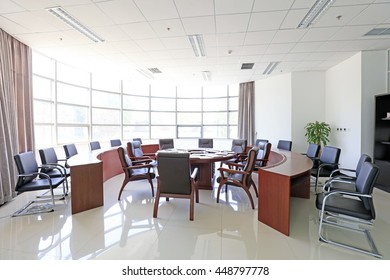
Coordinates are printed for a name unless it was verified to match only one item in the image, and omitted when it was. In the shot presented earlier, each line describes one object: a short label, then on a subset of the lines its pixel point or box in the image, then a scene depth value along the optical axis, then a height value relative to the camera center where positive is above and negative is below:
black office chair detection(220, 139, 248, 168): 5.52 -0.40
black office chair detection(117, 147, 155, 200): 3.57 -0.75
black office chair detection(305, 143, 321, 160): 4.37 -0.43
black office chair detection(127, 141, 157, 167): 4.67 -0.49
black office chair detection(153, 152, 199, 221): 2.76 -0.64
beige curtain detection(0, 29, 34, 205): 3.46 +0.46
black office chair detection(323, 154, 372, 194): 2.62 -0.73
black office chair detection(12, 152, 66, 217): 2.89 -0.77
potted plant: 5.63 -0.04
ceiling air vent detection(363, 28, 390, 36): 3.64 +1.84
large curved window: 5.12 +0.82
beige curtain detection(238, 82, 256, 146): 7.59 +0.73
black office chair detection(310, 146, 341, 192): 3.67 -0.59
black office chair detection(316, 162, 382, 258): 2.04 -0.82
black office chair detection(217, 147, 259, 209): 3.17 -0.73
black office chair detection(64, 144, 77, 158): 4.32 -0.42
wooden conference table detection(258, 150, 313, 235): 2.43 -0.77
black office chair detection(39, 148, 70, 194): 3.44 -0.58
